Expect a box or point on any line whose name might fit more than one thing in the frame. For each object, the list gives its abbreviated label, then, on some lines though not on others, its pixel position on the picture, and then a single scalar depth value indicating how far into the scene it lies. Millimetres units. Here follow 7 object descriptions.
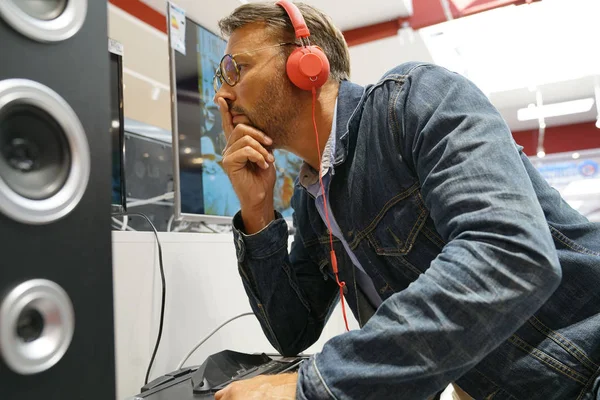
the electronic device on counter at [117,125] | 1015
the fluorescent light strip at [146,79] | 2621
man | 495
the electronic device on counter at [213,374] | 719
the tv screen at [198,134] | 1148
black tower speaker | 330
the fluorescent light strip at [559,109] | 4711
